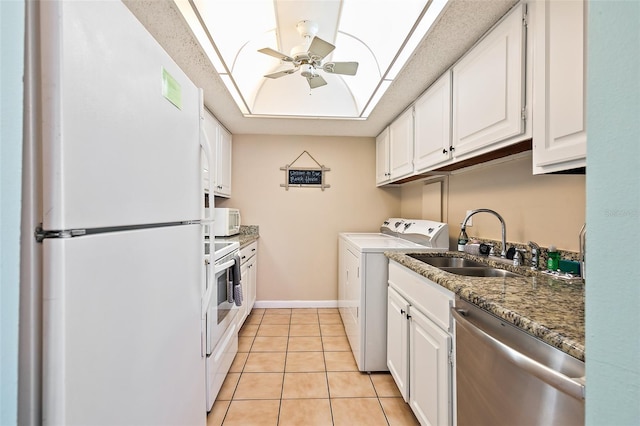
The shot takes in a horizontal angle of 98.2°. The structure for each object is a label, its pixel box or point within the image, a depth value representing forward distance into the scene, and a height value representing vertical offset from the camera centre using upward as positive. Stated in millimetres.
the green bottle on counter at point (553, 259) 1357 -227
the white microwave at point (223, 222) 2873 -115
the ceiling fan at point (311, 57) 1767 +1045
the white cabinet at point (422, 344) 1254 -715
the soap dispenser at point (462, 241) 1925 -202
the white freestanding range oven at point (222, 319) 1691 -741
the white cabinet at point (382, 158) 3109 +642
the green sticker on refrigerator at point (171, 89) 890 +410
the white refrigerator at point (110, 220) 516 -22
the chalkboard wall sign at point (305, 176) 3617 +464
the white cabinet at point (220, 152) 2754 +655
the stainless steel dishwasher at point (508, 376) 679 -476
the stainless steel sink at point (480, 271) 1576 -350
